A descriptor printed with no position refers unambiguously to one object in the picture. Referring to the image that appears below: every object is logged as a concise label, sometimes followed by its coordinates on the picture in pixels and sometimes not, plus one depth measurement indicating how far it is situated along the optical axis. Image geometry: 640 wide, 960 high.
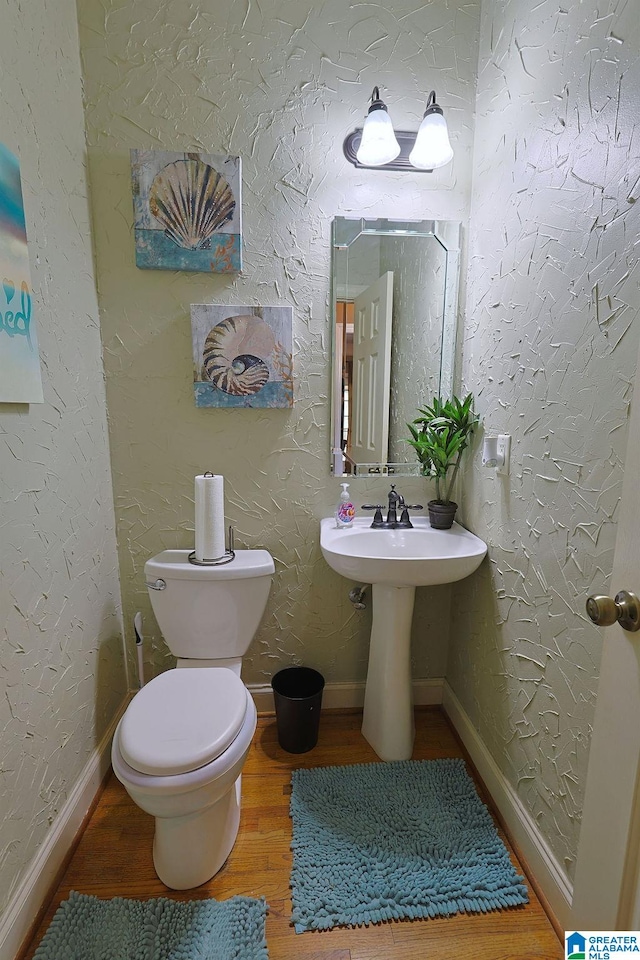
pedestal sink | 1.56
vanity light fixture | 1.39
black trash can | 1.60
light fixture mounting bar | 1.50
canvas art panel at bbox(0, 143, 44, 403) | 1.00
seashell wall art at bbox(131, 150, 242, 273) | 1.45
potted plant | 1.58
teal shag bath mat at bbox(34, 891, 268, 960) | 1.04
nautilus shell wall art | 1.54
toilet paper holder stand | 1.53
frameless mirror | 1.59
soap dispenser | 1.63
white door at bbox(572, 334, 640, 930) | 0.71
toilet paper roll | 1.46
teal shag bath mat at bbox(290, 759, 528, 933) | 1.15
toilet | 1.05
